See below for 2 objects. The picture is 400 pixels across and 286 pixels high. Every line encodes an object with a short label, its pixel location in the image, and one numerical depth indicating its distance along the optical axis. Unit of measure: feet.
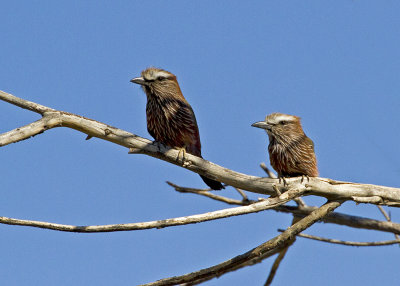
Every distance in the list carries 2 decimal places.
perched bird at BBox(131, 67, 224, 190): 45.70
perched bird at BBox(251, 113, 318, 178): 45.73
